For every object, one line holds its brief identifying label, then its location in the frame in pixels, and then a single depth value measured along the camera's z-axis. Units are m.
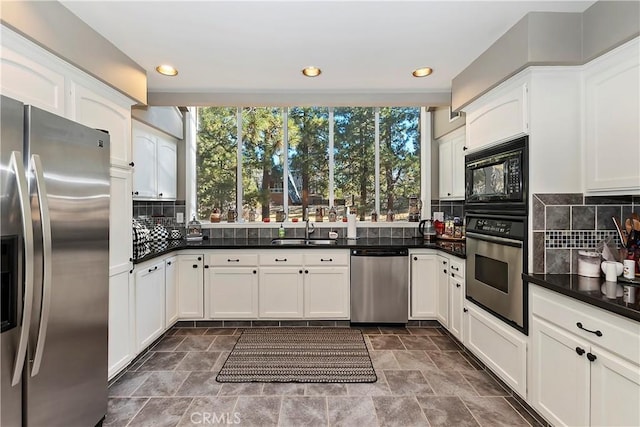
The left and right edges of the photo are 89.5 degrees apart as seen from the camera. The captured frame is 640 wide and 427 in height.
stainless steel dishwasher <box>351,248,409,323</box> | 3.43
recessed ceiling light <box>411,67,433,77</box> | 2.72
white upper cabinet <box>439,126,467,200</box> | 3.56
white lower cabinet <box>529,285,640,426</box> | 1.37
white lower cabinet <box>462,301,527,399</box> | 2.06
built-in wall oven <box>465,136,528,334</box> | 2.06
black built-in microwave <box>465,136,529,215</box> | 2.06
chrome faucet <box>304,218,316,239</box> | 4.00
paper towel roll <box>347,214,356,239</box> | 3.98
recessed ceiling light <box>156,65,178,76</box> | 2.65
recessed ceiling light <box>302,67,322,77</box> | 2.71
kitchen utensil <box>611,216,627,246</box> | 1.97
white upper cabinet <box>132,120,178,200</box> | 3.22
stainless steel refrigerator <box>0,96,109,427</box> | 1.29
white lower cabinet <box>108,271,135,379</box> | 2.25
